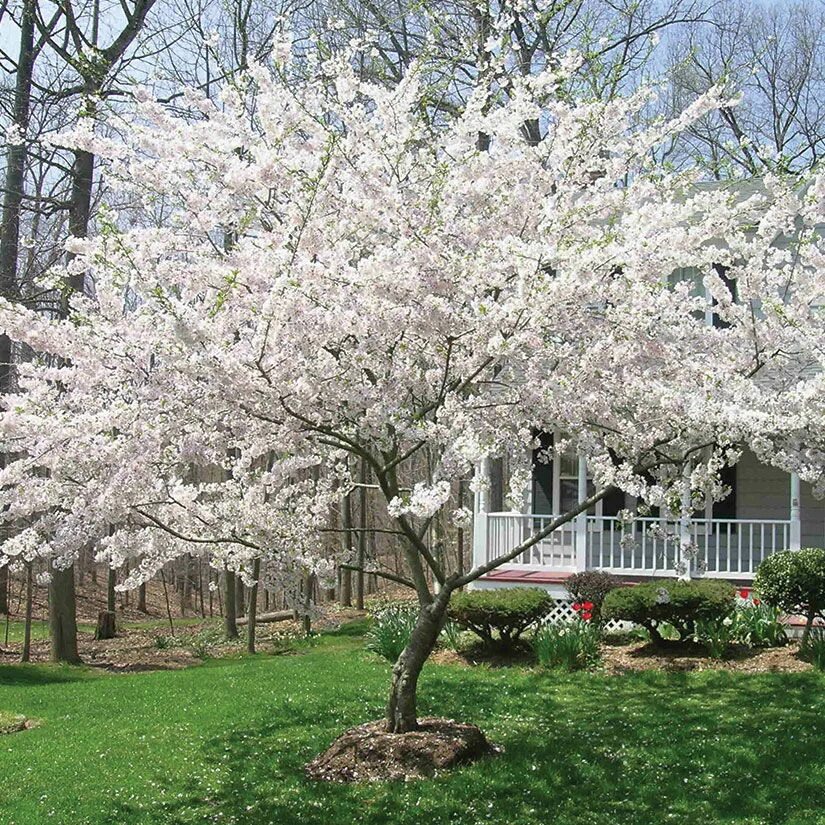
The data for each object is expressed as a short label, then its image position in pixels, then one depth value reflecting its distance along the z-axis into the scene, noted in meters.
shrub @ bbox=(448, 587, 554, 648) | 11.13
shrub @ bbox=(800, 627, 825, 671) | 9.44
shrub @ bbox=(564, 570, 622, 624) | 11.89
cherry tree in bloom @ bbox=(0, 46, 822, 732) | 5.67
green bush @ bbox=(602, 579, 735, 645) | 10.48
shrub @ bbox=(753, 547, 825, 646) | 9.96
